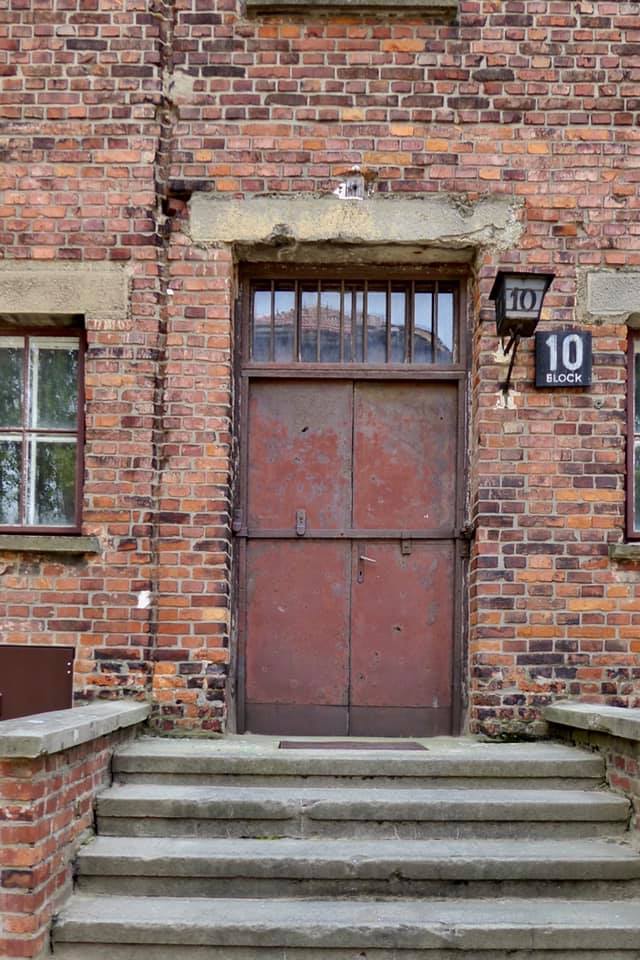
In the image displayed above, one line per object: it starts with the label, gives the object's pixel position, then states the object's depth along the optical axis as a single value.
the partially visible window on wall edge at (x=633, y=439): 5.77
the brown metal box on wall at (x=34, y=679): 5.55
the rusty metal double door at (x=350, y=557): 5.88
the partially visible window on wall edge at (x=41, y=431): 5.86
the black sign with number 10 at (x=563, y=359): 5.63
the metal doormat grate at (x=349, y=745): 5.30
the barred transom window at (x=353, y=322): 6.03
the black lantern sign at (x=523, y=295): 5.27
